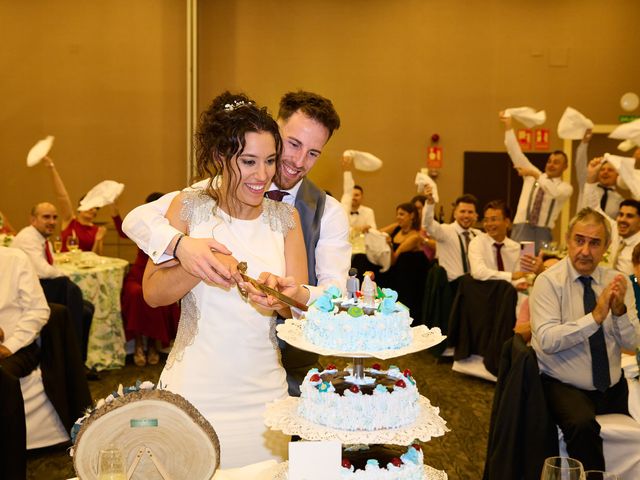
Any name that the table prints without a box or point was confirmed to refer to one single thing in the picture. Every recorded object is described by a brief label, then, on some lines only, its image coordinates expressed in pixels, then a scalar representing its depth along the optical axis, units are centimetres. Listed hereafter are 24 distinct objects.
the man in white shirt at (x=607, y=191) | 763
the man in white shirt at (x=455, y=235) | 712
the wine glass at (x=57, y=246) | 697
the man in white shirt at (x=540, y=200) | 822
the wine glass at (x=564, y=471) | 159
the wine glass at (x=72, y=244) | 680
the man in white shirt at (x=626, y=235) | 595
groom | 236
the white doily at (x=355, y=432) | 169
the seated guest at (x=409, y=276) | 786
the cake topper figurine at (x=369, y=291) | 189
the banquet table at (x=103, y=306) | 640
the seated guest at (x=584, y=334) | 350
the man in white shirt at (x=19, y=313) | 418
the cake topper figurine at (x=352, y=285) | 191
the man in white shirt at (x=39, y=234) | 606
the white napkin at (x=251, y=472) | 201
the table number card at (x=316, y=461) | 154
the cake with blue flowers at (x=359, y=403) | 174
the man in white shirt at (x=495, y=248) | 653
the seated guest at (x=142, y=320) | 673
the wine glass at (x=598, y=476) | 160
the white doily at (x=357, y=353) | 175
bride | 212
